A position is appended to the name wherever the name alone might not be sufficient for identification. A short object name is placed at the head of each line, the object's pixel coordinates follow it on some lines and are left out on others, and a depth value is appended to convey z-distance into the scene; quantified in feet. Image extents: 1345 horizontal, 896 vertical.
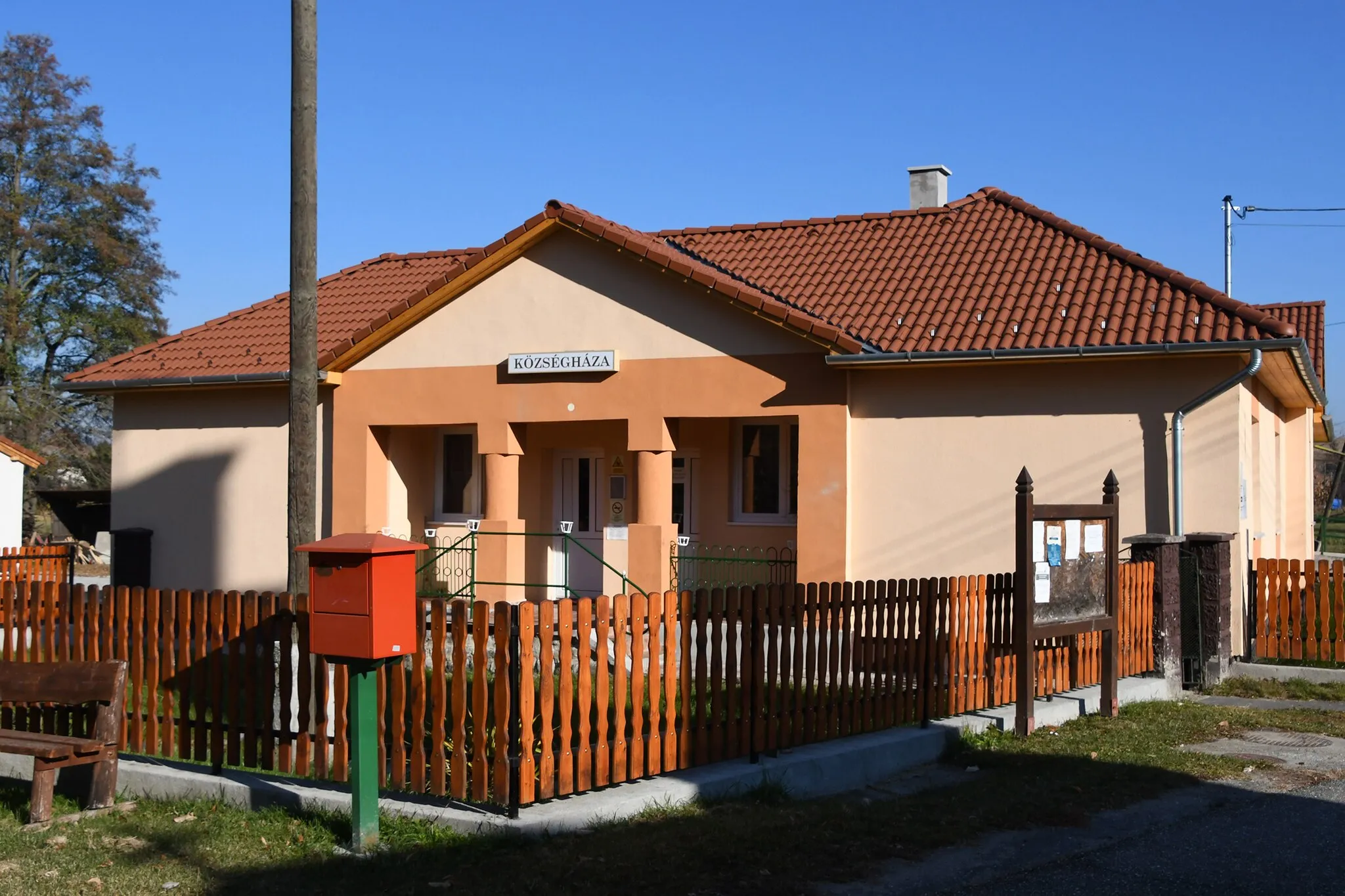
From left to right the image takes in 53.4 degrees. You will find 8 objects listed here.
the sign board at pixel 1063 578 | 32.73
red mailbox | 21.42
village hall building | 47.14
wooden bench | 24.41
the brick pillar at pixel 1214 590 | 42.65
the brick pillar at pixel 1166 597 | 41.75
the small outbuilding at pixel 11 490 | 97.60
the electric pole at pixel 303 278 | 32.19
